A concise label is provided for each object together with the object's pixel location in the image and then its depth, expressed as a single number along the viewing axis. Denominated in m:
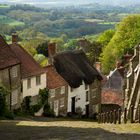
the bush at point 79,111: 55.89
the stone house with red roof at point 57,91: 52.50
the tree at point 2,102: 37.64
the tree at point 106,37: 110.55
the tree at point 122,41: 94.44
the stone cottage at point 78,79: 55.22
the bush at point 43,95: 49.97
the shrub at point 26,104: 47.28
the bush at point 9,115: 36.78
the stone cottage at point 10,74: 43.41
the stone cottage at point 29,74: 48.38
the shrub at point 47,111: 49.28
